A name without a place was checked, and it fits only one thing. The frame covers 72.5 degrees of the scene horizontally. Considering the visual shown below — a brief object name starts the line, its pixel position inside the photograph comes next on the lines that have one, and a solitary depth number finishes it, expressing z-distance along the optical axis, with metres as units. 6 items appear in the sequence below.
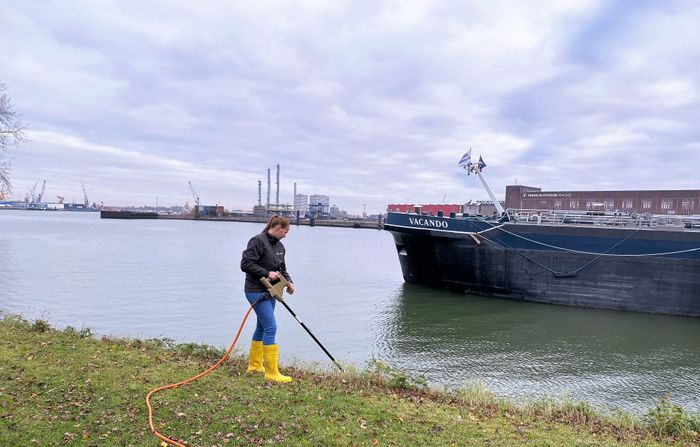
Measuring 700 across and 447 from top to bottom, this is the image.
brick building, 90.25
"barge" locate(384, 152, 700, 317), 19.53
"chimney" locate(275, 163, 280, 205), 187.25
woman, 6.62
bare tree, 23.95
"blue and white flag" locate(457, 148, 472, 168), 25.76
